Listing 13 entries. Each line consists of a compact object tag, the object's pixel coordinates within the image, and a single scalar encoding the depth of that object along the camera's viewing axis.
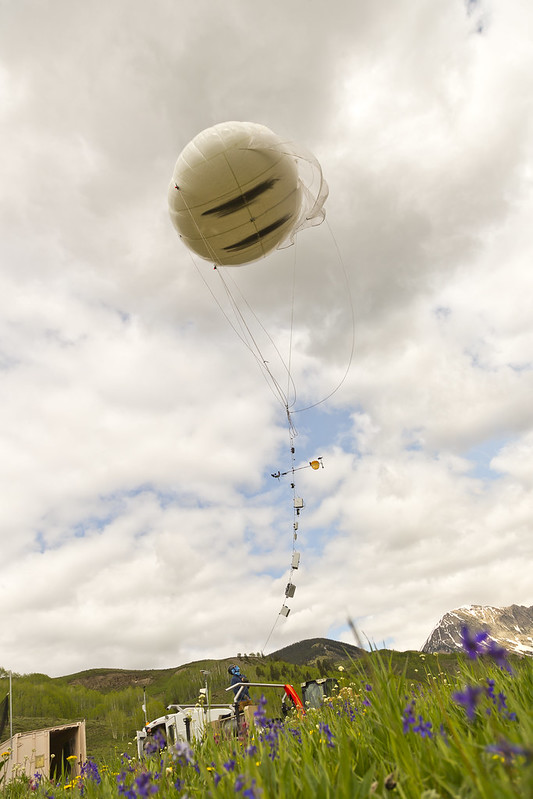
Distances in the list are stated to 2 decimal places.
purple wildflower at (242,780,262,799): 2.11
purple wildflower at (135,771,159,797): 2.41
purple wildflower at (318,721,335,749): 3.44
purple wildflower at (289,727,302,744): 4.40
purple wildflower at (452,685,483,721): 1.60
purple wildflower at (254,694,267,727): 3.62
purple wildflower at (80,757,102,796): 4.62
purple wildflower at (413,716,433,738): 2.58
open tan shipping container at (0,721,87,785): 18.22
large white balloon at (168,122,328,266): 12.53
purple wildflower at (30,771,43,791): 6.19
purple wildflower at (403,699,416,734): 2.64
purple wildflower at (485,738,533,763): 1.27
